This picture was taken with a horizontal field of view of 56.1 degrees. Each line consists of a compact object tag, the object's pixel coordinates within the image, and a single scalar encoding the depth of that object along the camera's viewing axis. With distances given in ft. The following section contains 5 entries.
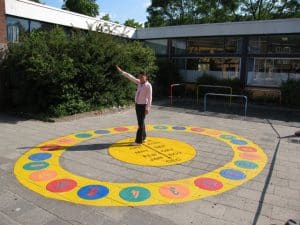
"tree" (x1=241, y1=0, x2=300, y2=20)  107.96
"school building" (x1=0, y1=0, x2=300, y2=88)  42.69
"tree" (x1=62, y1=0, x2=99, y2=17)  97.60
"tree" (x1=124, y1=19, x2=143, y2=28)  140.69
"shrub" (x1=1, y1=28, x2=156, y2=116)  32.48
